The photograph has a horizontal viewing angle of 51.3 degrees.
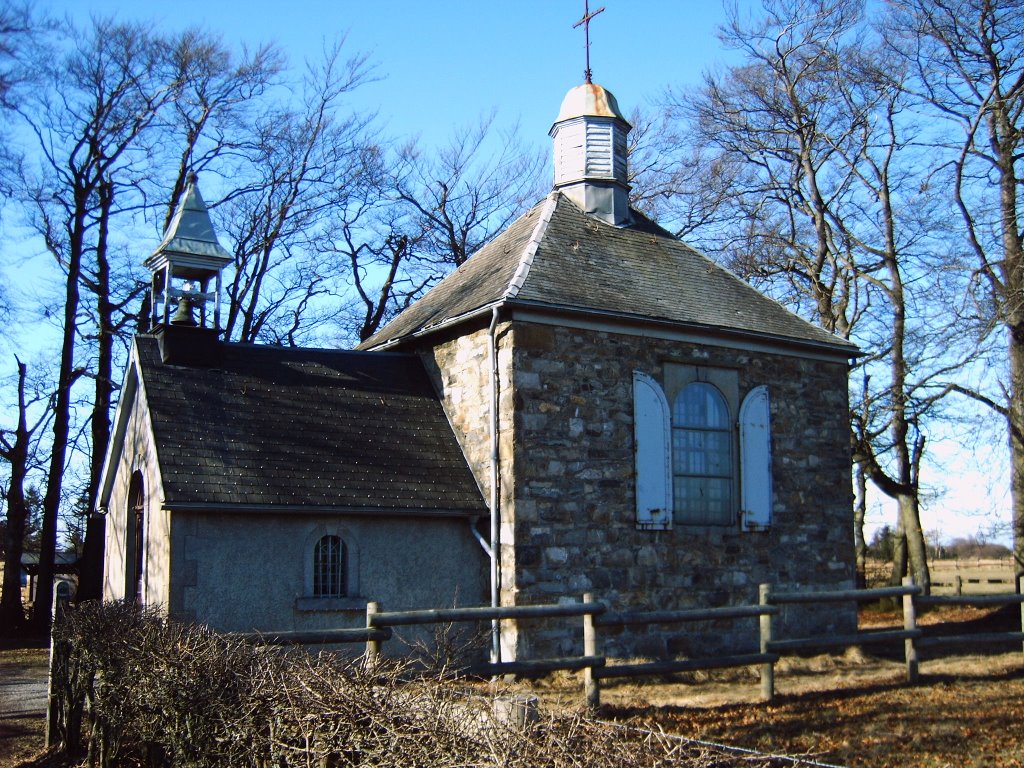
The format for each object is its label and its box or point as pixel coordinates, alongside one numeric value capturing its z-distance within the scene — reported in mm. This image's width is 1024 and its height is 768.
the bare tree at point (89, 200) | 25312
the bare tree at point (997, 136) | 21312
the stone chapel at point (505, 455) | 12906
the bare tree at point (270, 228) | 28547
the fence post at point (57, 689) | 10352
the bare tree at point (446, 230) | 31672
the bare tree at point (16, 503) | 24594
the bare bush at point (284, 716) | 4156
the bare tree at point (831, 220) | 24047
